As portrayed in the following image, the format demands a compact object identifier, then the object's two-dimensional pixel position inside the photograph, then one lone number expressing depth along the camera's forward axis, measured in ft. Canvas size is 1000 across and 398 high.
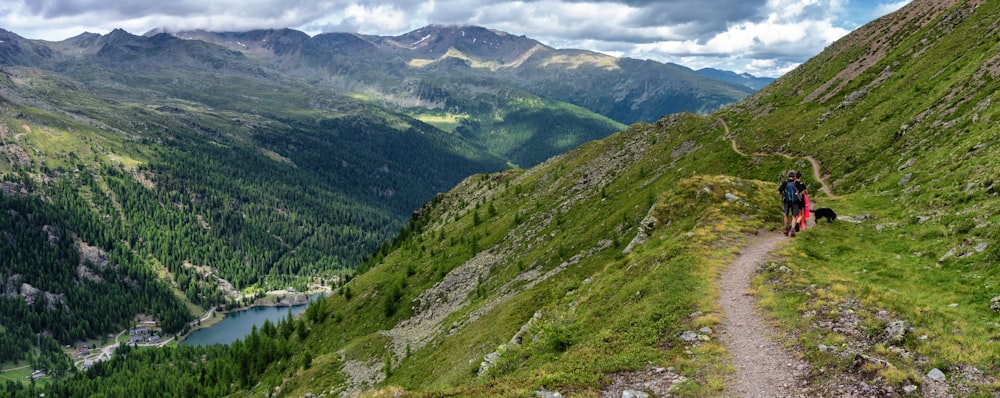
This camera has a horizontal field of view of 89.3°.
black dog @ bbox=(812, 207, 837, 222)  123.13
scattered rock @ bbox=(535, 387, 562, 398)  62.85
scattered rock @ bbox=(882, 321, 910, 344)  64.39
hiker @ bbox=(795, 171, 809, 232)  118.14
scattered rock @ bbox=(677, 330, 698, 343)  75.82
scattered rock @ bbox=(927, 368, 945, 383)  55.47
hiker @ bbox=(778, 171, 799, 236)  118.11
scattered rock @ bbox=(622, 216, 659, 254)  155.43
